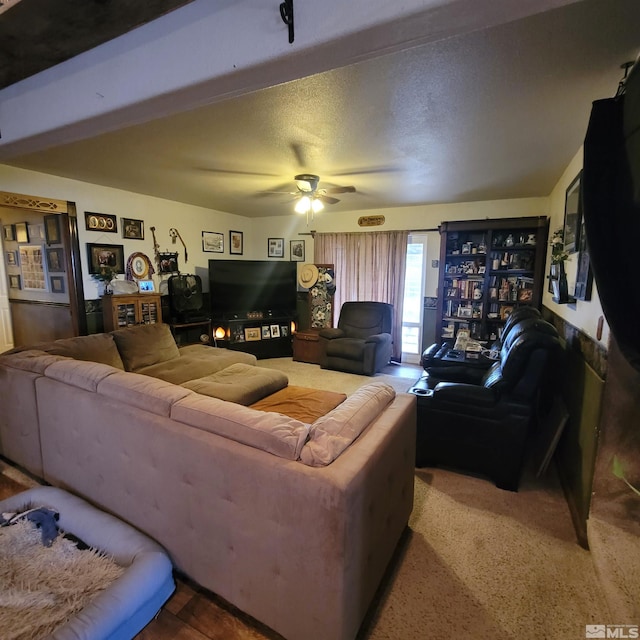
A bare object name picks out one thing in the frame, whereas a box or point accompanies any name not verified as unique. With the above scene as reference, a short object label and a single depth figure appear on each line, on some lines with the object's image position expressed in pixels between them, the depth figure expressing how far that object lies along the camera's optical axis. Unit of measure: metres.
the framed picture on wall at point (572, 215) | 2.33
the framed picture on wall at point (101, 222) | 3.89
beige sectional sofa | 1.13
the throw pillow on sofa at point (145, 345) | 3.31
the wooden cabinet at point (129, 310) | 3.92
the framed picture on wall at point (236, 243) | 5.94
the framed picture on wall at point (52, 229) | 3.84
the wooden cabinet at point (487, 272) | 4.13
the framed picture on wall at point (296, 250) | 5.95
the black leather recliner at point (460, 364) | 3.09
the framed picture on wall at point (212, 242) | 5.42
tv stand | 5.17
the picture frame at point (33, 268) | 4.53
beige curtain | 5.10
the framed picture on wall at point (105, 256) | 3.95
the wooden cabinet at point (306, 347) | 5.13
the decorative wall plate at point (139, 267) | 4.32
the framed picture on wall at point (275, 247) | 6.11
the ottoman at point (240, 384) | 2.52
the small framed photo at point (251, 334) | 5.29
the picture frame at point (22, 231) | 4.66
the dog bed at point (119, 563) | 1.19
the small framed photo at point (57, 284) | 4.15
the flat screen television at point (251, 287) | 5.09
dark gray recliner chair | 4.63
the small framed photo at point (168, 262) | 4.71
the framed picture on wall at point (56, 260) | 3.97
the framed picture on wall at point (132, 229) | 4.25
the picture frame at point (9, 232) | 4.84
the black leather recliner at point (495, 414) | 2.19
